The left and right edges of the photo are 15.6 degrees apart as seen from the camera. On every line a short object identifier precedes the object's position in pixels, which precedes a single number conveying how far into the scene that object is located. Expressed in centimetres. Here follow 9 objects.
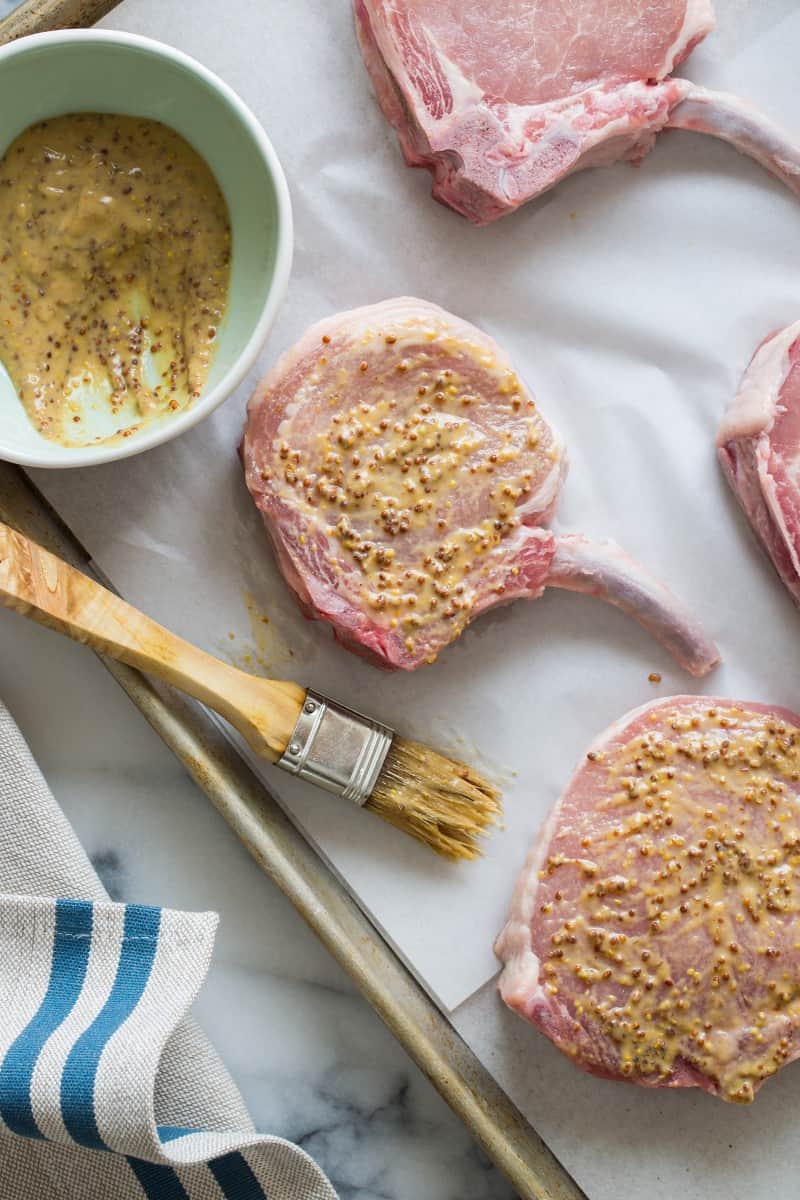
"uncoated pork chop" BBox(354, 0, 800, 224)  90
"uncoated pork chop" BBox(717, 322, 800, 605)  91
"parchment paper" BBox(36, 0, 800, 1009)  91
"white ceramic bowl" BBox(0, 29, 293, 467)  87
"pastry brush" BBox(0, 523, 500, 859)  88
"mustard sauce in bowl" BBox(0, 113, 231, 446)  89
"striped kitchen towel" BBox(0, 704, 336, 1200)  86
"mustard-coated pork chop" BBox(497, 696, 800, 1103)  90
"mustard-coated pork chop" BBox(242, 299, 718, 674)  90
